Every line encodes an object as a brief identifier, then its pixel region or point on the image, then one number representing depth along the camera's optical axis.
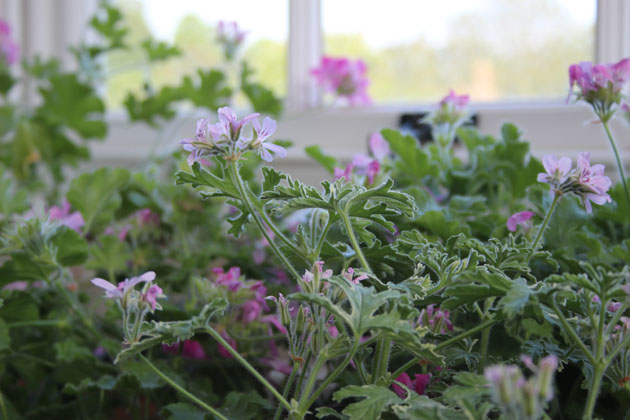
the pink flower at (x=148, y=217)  0.83
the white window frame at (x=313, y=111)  1.14
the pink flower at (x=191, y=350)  0.69
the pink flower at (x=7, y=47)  1.31
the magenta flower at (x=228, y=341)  0.62
